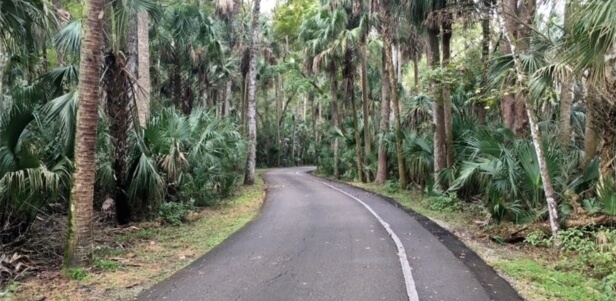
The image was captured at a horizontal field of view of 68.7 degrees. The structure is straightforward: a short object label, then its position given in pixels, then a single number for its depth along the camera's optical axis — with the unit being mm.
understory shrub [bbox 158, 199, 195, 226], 11336
